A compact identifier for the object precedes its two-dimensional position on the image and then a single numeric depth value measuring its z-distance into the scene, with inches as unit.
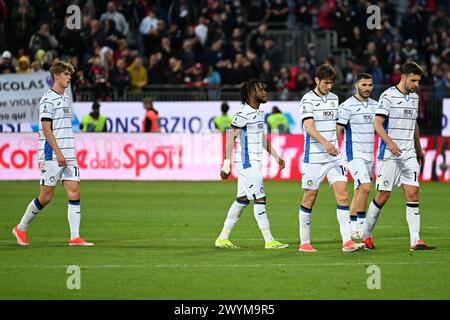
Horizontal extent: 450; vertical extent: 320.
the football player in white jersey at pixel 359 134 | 666.2
